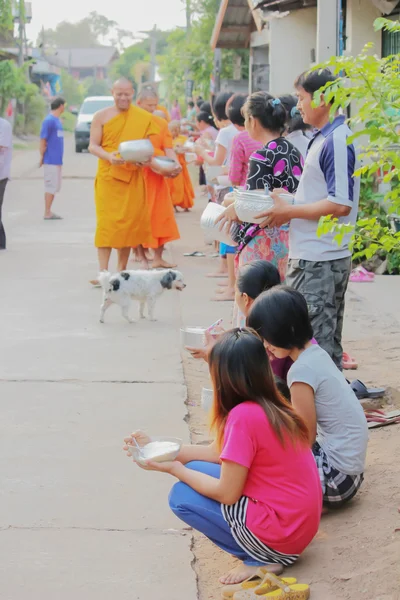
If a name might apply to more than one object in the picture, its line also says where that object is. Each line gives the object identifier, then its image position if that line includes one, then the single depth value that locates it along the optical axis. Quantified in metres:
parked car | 54.83
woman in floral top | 8.73
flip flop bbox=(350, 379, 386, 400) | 9.09
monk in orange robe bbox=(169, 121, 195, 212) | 24.70
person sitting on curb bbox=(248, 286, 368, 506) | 6.22
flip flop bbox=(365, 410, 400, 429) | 8.49
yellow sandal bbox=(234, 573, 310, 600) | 5.38
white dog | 12.71
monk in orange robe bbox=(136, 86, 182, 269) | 17.36
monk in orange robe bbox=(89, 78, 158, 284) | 15.46
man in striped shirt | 7.61
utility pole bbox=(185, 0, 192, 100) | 48.25
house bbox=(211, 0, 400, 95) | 12.42
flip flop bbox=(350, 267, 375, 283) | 15.53
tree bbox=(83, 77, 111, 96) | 167.92
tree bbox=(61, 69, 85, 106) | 129.53
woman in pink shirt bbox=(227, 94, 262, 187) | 11.83
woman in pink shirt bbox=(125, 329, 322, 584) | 5.46
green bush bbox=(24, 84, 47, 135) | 75.23
